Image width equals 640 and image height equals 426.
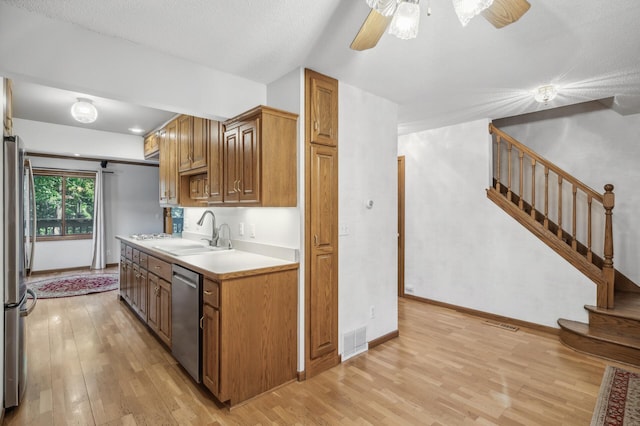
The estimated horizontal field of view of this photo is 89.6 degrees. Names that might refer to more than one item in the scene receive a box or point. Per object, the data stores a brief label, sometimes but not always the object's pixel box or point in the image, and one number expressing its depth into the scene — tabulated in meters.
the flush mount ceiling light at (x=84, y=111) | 3.57
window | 6.46
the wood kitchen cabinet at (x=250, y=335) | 2.15
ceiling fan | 1.35
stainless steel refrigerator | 2.07
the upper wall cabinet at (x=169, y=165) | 4.14
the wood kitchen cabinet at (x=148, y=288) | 2.92
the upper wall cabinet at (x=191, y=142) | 3.36
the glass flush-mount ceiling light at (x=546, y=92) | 2.97
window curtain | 6.79
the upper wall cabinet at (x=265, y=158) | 2.46
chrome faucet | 3.61
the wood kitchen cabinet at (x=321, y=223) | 2.61
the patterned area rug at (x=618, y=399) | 2.05
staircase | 2.98
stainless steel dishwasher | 2.36
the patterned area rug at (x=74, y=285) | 5.01
